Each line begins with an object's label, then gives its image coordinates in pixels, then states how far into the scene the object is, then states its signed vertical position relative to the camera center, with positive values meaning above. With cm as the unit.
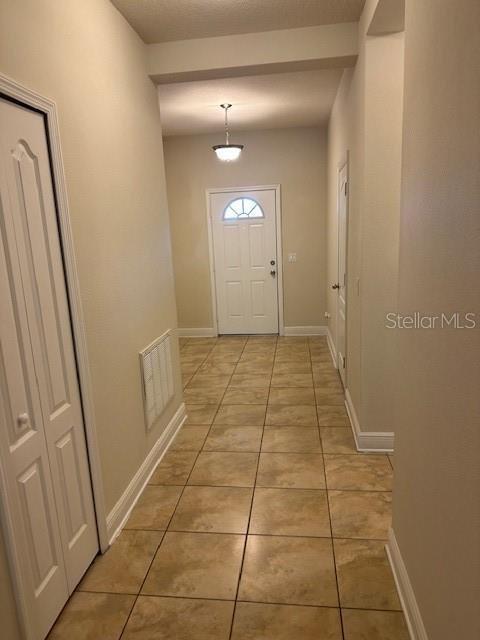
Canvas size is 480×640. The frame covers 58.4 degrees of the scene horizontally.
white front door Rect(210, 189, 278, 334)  595 -32
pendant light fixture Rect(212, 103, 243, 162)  465 +94
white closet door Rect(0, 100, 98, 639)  149 -52
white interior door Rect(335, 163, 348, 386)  374 -33
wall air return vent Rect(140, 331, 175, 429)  273 -91
